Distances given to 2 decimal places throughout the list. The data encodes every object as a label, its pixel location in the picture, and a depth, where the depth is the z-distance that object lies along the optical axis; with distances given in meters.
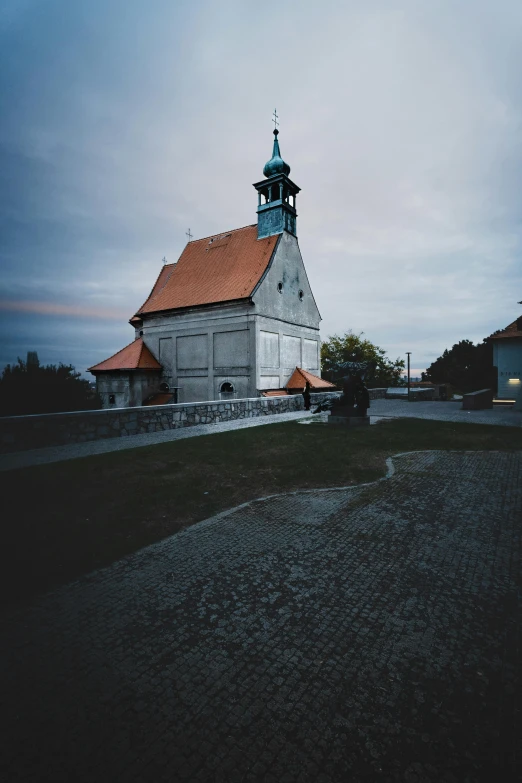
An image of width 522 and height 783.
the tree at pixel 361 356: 47.75
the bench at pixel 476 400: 22.41
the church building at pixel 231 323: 24.80
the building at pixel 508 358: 32.78
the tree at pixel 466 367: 43.50
